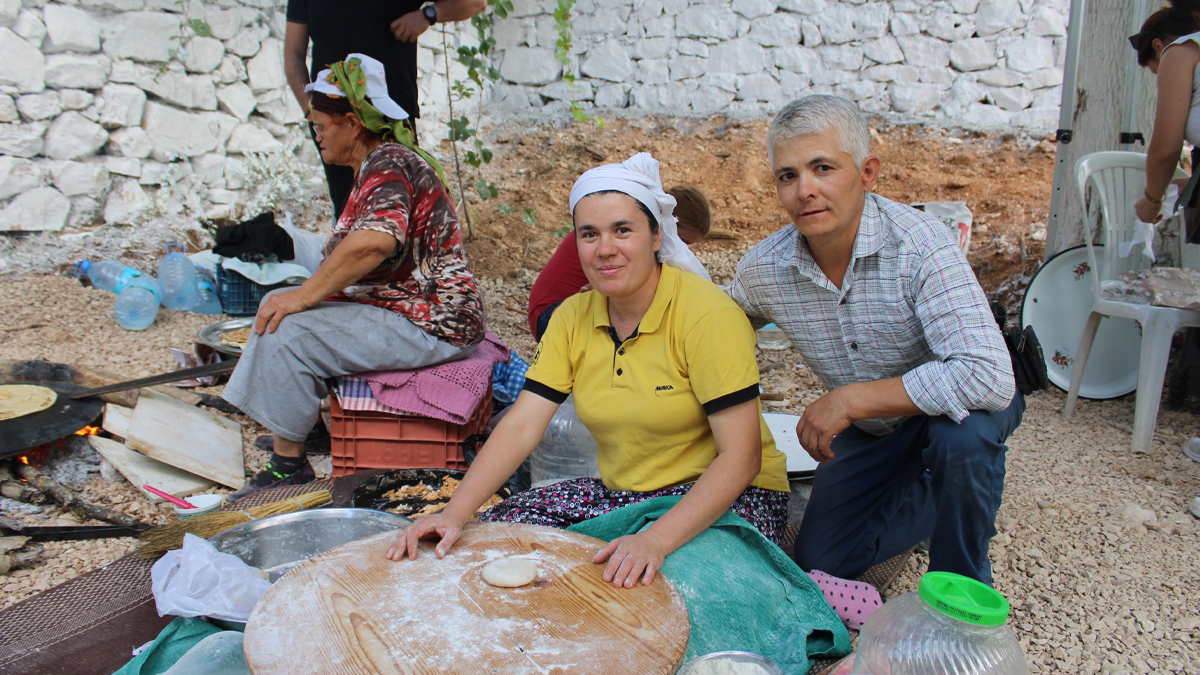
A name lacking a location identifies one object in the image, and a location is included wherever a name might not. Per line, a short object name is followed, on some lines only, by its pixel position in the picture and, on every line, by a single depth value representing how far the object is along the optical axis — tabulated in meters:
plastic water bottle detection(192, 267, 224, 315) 4.71
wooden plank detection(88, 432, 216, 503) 2.82
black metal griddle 2.64
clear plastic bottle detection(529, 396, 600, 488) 3.00
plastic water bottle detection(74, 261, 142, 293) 4.84
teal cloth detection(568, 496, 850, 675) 1.58
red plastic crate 2.88
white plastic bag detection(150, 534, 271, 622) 1.73
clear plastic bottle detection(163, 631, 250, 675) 1.52
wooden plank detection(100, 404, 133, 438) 2.96
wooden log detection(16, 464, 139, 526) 2.61
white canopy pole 4.27
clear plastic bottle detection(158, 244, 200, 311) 4.70
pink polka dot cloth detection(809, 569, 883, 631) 1.98
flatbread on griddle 2.73
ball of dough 1.37
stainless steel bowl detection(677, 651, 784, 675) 1.29
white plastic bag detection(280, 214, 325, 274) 4.52
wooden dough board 1.15
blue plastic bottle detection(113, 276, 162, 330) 4.36
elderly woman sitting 2.77
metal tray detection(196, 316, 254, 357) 3.62
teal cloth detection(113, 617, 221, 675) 1.62
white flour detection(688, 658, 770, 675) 1.25
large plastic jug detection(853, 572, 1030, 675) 1.16
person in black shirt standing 3.65
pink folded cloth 2.82
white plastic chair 3.65
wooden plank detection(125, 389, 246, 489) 2.88
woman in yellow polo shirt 1.77
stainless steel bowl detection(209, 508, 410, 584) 2.11
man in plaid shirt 1.76
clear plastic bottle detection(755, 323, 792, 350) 4.89
